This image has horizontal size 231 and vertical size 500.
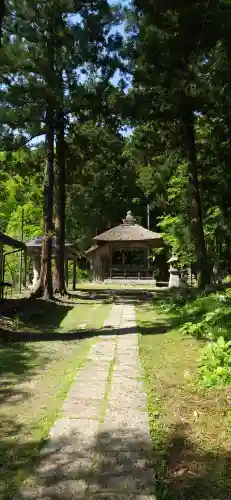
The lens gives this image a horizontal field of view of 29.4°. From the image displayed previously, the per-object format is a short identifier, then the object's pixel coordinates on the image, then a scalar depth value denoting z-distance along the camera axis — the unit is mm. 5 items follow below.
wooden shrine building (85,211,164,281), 35469
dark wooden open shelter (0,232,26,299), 11783
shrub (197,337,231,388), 4965
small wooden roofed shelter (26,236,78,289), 23141
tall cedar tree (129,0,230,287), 13445
